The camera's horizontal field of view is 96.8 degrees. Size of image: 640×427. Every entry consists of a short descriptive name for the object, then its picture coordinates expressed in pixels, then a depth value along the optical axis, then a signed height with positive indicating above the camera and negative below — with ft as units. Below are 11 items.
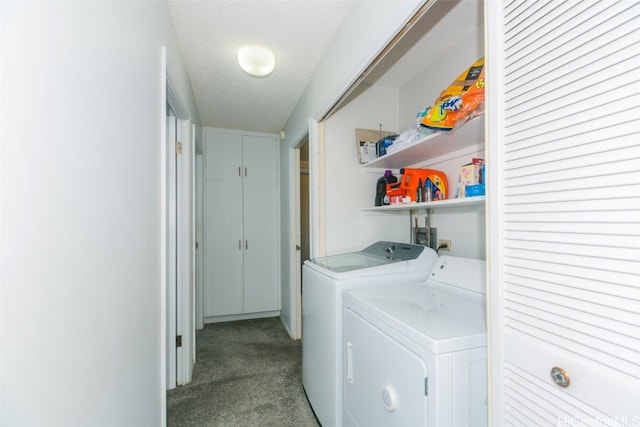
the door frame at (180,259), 7.06 -1.14
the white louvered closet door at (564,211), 1.57 +0.01
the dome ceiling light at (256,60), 6.39 +3.54
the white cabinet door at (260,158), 11.80 +2.39
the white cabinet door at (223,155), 11.30 +2.41
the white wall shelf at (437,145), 4.65 +1.34
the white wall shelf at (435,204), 4.05 +0.18
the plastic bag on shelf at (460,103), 4.15 +1.70
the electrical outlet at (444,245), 6.32 -0.70
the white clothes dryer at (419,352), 3.00 -1.66
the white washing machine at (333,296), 5.05 -1.62
